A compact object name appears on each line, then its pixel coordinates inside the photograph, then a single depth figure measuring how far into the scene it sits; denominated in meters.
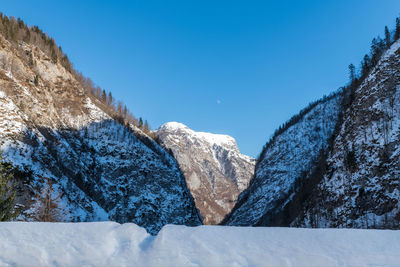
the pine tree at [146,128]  112.74
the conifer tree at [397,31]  81.00
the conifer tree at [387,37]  86.79
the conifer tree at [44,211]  21.63
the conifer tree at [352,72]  99.42
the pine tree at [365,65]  79.90
